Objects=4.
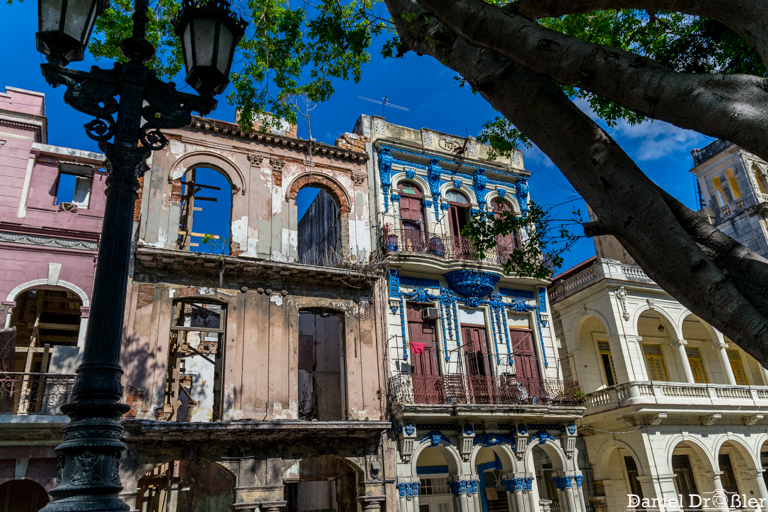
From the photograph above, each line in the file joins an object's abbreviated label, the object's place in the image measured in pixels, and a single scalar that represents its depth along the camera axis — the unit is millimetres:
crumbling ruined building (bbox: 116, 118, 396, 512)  12716
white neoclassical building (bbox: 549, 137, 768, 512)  17484
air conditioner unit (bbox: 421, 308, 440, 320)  16062
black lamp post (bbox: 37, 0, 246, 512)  3473
